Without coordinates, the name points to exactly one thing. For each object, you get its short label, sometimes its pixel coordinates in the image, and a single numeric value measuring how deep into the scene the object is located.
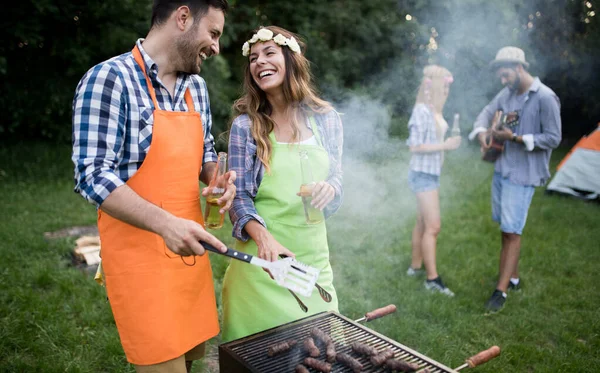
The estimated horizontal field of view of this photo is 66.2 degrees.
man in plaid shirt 1.85
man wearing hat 4.46
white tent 8.54
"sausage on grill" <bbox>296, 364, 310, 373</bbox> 1.93
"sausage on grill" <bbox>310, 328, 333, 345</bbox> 2.13
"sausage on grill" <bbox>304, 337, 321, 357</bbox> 2.06
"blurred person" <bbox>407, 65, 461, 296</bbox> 4.85
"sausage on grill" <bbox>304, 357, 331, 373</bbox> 1.95
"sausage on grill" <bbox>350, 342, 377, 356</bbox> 2.05
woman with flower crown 2.42
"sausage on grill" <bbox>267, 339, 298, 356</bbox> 2.07
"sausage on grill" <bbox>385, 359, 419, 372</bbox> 1.97
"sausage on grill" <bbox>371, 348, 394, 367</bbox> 2.00
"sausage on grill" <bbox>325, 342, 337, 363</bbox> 2.04
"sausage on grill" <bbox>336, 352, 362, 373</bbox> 1.98
